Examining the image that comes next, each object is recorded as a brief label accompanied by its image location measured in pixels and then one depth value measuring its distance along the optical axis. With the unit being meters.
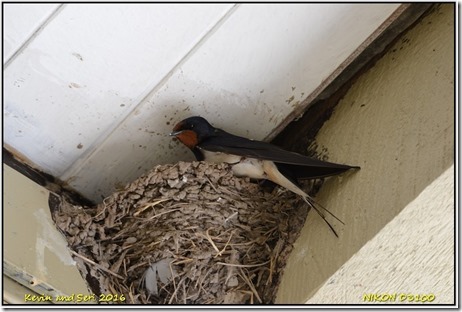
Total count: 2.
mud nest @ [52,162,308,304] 2.70
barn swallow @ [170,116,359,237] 2.74
